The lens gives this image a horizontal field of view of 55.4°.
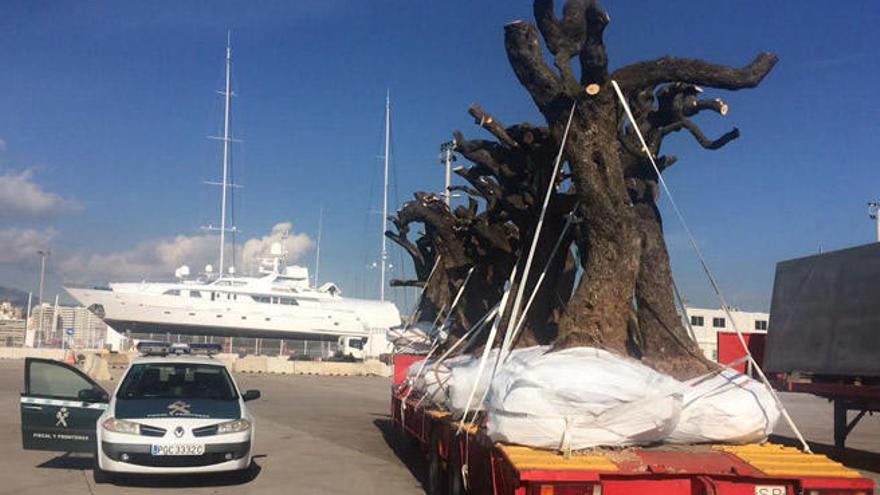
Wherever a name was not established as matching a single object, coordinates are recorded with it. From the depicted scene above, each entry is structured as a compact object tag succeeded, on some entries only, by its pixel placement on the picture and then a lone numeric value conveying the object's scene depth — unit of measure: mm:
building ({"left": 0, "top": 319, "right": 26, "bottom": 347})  175875
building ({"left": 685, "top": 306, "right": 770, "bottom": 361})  71938
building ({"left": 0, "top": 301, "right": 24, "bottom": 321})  179550
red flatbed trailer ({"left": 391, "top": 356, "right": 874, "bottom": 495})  5531
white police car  9578
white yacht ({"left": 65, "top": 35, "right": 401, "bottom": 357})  77938
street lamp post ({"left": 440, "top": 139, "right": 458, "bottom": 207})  41938
